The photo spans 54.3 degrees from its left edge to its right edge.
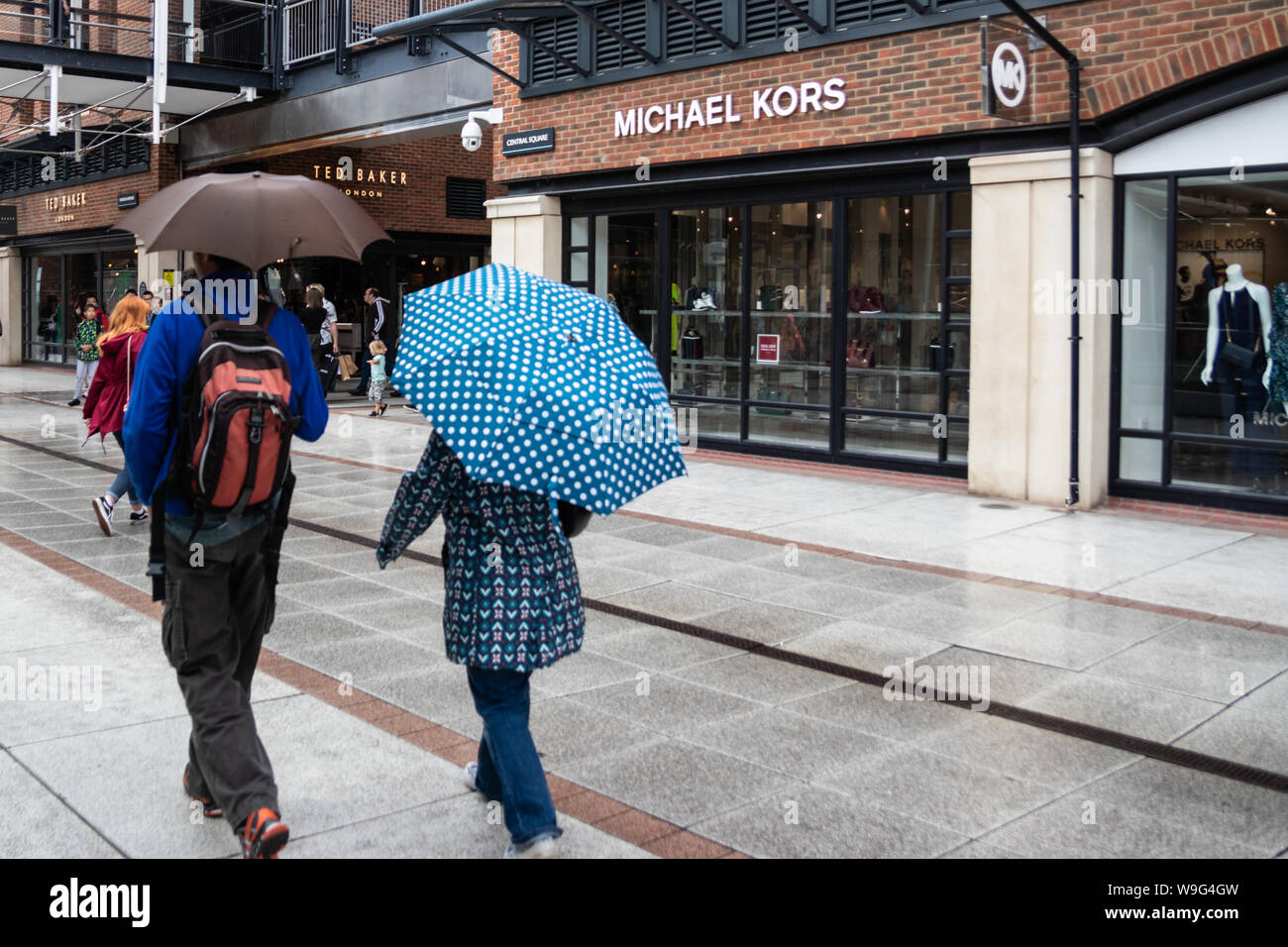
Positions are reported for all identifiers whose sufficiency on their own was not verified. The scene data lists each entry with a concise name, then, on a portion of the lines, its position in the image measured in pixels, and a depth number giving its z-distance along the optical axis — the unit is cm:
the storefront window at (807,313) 1201
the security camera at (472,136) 1592
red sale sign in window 1362
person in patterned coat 366
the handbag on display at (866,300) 1258
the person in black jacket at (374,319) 2342
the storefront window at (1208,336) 1007
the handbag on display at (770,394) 1359
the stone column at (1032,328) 1053
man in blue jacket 379
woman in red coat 946
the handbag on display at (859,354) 1269
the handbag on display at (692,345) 1452
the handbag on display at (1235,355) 1025
